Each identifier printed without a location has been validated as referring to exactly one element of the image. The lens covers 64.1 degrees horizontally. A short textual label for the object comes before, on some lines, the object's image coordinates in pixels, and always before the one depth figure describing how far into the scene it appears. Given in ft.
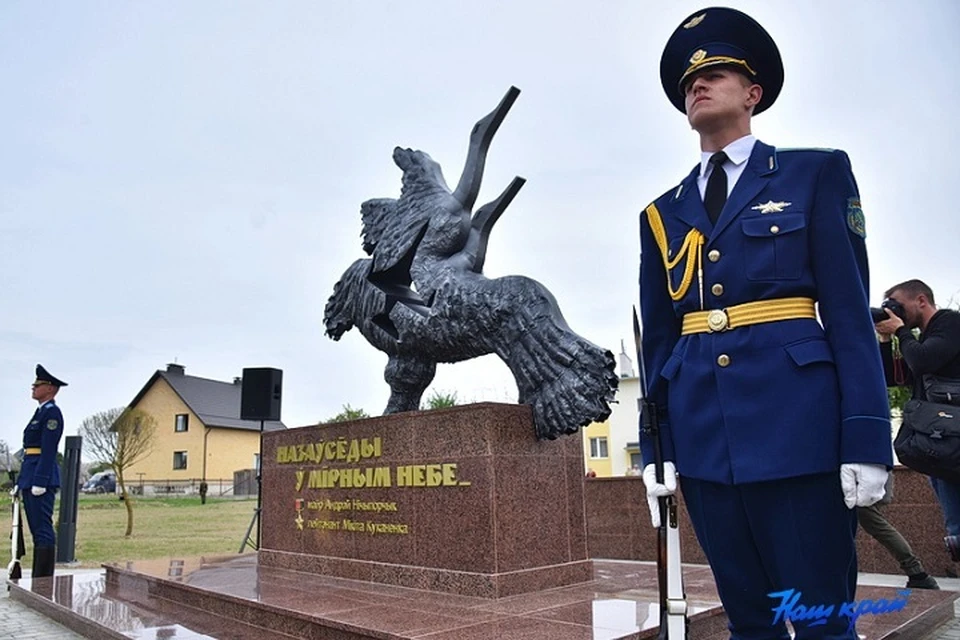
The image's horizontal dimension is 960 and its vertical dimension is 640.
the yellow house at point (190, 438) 119.14
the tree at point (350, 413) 71.40
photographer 11.03
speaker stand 23.91
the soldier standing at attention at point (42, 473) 23.57
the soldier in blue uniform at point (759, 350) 5.68
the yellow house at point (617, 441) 105.70
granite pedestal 15.98
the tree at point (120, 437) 58.29
